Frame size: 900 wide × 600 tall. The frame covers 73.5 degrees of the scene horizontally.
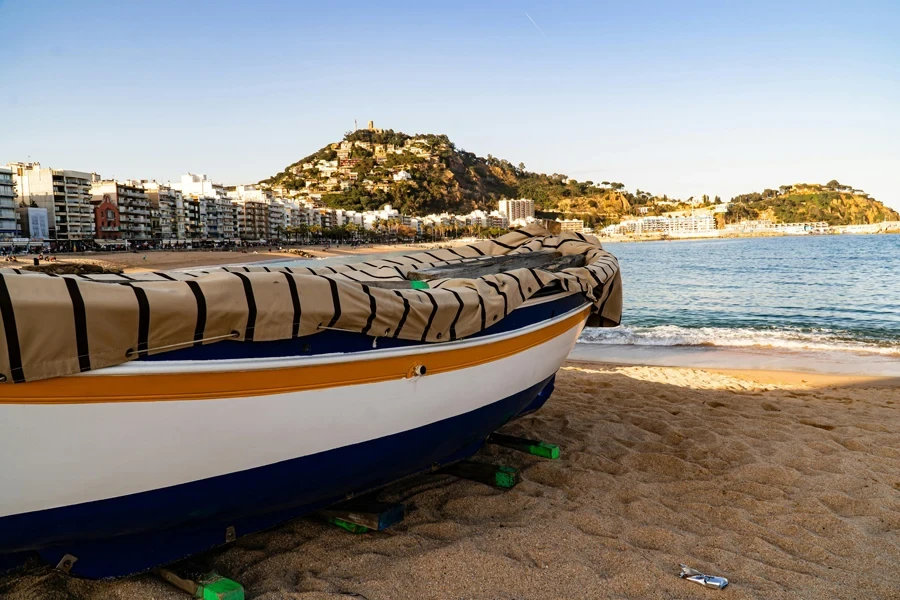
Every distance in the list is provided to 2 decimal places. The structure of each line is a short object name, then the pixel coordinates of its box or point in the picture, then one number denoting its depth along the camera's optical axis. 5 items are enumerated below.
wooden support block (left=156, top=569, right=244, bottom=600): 2.46
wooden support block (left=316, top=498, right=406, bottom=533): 3.18
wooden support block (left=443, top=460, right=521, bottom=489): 3.97
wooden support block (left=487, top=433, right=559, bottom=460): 4.47
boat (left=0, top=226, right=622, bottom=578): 2.00
